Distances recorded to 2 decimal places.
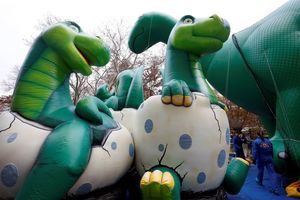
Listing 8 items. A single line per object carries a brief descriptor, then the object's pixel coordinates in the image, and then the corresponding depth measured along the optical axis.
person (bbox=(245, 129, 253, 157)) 11.93
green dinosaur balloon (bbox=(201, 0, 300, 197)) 4.90
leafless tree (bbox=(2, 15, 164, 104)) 16.58
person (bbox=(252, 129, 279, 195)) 5.92
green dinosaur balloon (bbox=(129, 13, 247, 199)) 3.08
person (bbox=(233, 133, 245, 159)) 8.49
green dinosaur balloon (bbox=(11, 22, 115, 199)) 2.79
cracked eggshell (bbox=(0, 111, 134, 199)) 2.80
